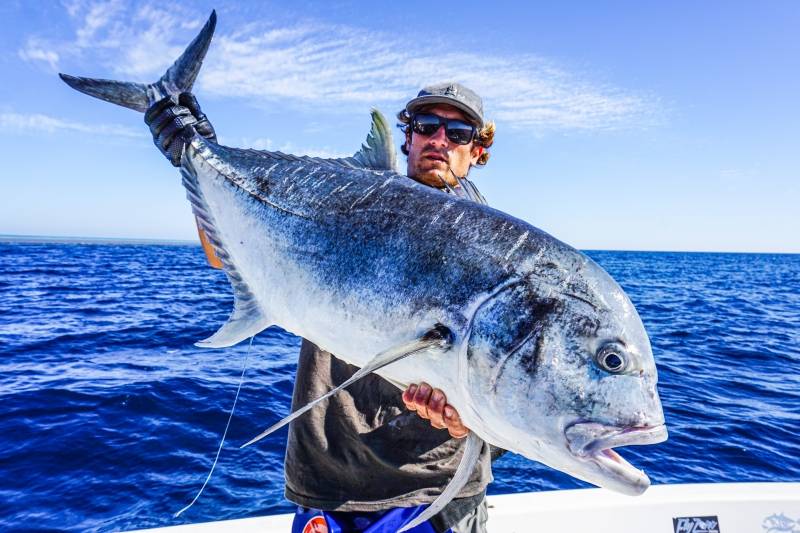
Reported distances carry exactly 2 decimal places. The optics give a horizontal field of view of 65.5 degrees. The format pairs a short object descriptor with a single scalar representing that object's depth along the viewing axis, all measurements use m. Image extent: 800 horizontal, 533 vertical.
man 1.05
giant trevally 0.75
